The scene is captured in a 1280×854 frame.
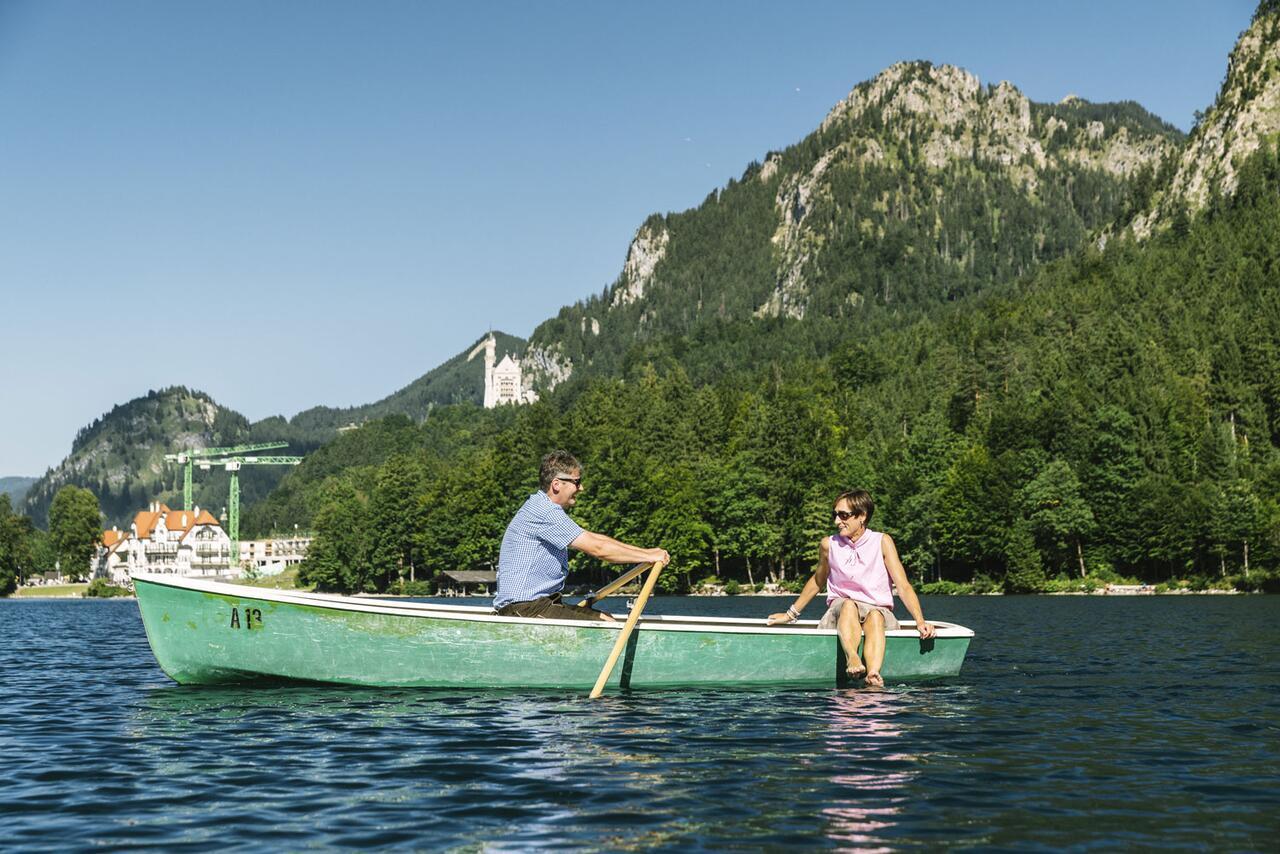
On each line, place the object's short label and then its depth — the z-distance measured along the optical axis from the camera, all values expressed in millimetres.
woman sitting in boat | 16125
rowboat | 16094
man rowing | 15250
